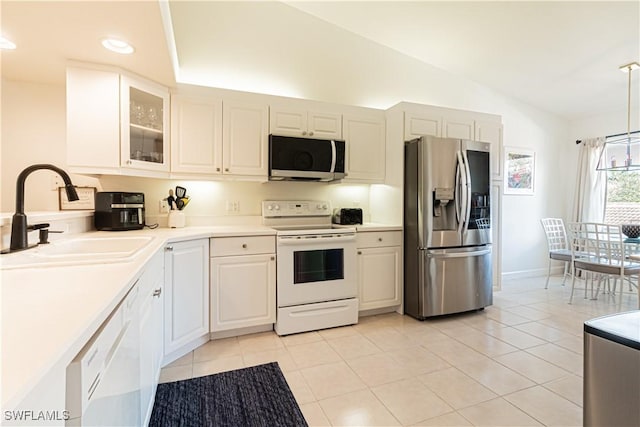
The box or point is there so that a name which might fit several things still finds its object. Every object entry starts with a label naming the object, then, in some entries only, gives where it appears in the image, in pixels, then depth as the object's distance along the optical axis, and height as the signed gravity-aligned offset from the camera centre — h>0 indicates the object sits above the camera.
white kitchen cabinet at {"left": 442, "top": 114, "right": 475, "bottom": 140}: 3.44 +0.97
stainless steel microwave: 2.89 +0.51
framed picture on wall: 4.61 +0.63
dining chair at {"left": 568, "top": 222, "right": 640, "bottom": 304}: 3.32 -0.54
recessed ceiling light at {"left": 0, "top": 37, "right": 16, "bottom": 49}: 1.84 +1.03
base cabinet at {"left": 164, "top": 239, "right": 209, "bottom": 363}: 2.13 -0.65
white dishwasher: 0.63 -0.43
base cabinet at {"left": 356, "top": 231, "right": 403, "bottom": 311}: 3.06 -0.60
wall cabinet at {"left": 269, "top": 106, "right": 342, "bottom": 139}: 2.97 +0.89
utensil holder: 2.74 -0.08
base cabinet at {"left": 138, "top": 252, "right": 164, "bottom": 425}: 1.33 -0.61
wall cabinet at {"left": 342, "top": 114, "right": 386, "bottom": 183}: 3.30 +0.71
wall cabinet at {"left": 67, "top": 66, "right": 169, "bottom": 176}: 2.14 +0.65
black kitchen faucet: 1.47 -0.03
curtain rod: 4.27 +1.13
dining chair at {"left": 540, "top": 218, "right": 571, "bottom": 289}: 4.43 -0.37
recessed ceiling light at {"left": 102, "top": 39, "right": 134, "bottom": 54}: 1.88 +1.04
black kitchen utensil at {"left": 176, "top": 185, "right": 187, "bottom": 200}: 2.75 +0.16
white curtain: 4.68 +0.41
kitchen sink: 1.24 -0.21
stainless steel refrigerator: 3.00 -0.16
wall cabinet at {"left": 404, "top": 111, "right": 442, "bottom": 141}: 3.25 +0.94
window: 4.37 +0.20
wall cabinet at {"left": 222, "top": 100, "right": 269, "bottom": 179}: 2.80 +0.67
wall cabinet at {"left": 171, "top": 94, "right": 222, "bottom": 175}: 2.64 +0.67
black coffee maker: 2.38 -0.01
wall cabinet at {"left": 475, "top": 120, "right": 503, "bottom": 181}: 3.60 +0.88
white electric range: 2.68 -0.62
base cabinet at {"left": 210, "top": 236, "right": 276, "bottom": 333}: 2.50 -0.61
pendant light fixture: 4.07 +0.89
